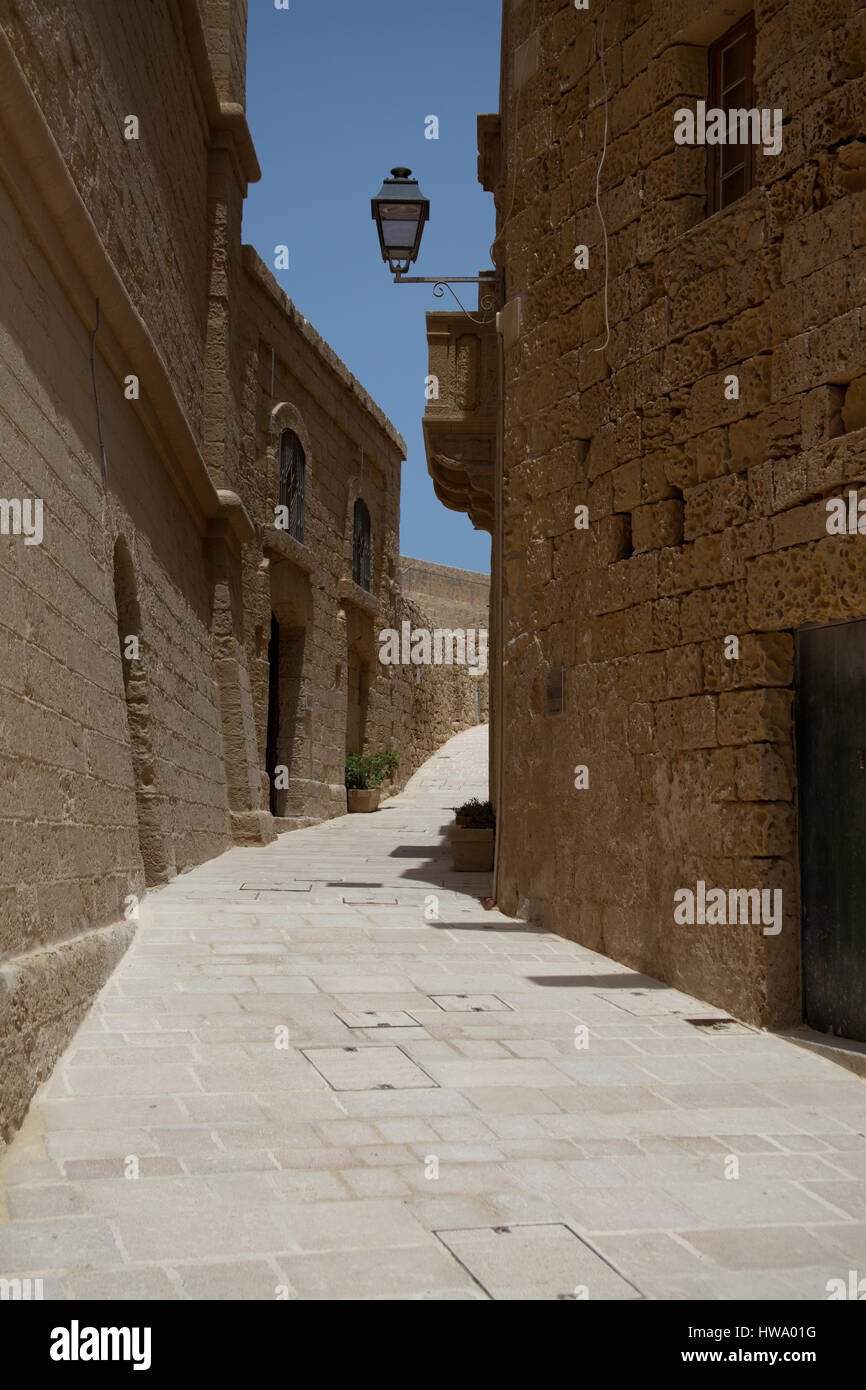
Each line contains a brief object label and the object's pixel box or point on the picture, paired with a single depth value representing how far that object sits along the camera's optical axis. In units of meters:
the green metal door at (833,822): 4.84
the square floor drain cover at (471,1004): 5.09
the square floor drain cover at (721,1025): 5.07
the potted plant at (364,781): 18.38
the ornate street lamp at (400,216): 8.53
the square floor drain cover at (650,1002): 5.29
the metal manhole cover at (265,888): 8.44
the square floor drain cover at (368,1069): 4.06
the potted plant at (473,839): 10.43
